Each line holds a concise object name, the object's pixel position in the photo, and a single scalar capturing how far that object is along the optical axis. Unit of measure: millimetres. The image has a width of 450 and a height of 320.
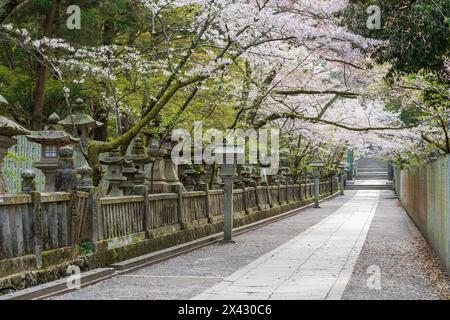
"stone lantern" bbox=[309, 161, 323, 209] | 37975
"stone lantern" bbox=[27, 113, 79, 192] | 14953
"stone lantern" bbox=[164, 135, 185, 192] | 20891
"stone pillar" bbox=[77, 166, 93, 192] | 11484
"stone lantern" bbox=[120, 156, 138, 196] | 16844
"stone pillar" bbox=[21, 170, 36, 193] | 9534
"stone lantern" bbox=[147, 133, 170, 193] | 19844
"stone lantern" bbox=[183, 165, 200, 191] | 20891
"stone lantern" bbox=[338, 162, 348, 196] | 56081
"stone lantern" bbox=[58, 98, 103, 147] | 17703
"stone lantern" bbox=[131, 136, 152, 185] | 18578
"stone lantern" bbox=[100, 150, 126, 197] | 16703
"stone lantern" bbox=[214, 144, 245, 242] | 17688
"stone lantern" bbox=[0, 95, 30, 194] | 10234
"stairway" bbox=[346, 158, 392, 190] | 70375
